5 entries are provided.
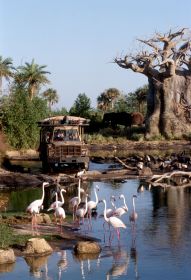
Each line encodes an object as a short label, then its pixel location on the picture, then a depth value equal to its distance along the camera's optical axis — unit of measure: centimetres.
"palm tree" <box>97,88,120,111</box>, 10806
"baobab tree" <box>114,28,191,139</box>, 6781
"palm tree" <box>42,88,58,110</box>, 11478
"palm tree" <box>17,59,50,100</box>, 8544
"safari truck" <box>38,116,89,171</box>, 3428
